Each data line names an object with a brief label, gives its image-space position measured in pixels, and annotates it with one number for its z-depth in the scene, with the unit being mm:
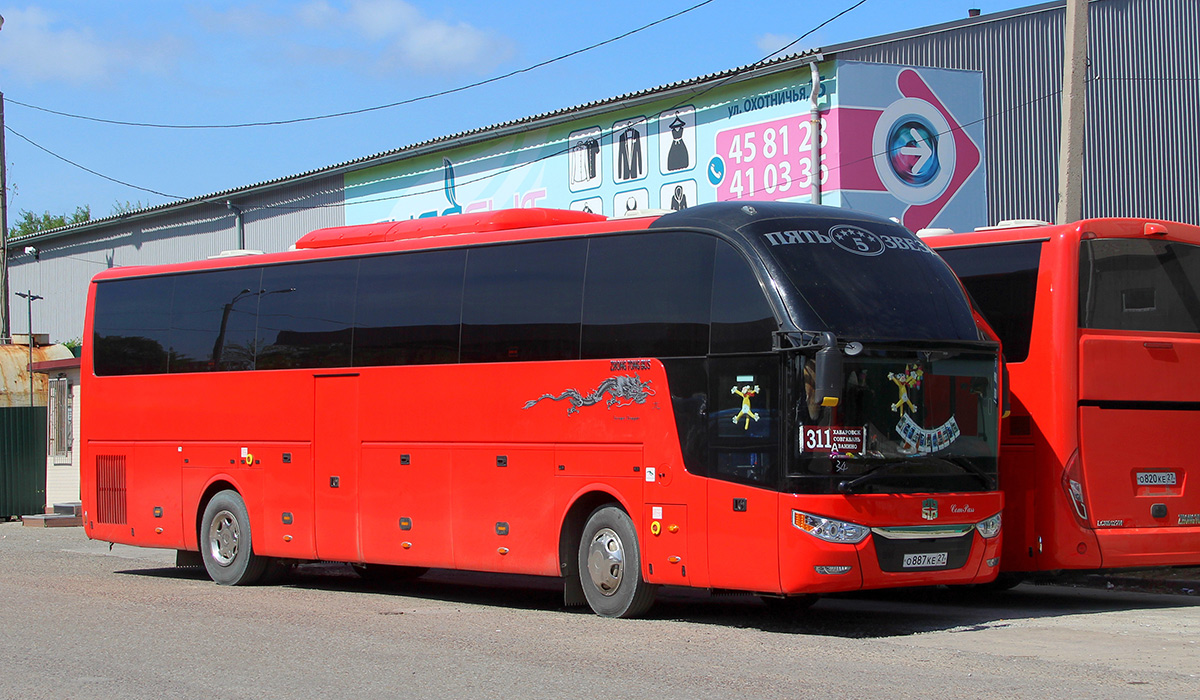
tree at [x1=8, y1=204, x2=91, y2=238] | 109700
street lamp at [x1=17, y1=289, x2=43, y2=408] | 53991
